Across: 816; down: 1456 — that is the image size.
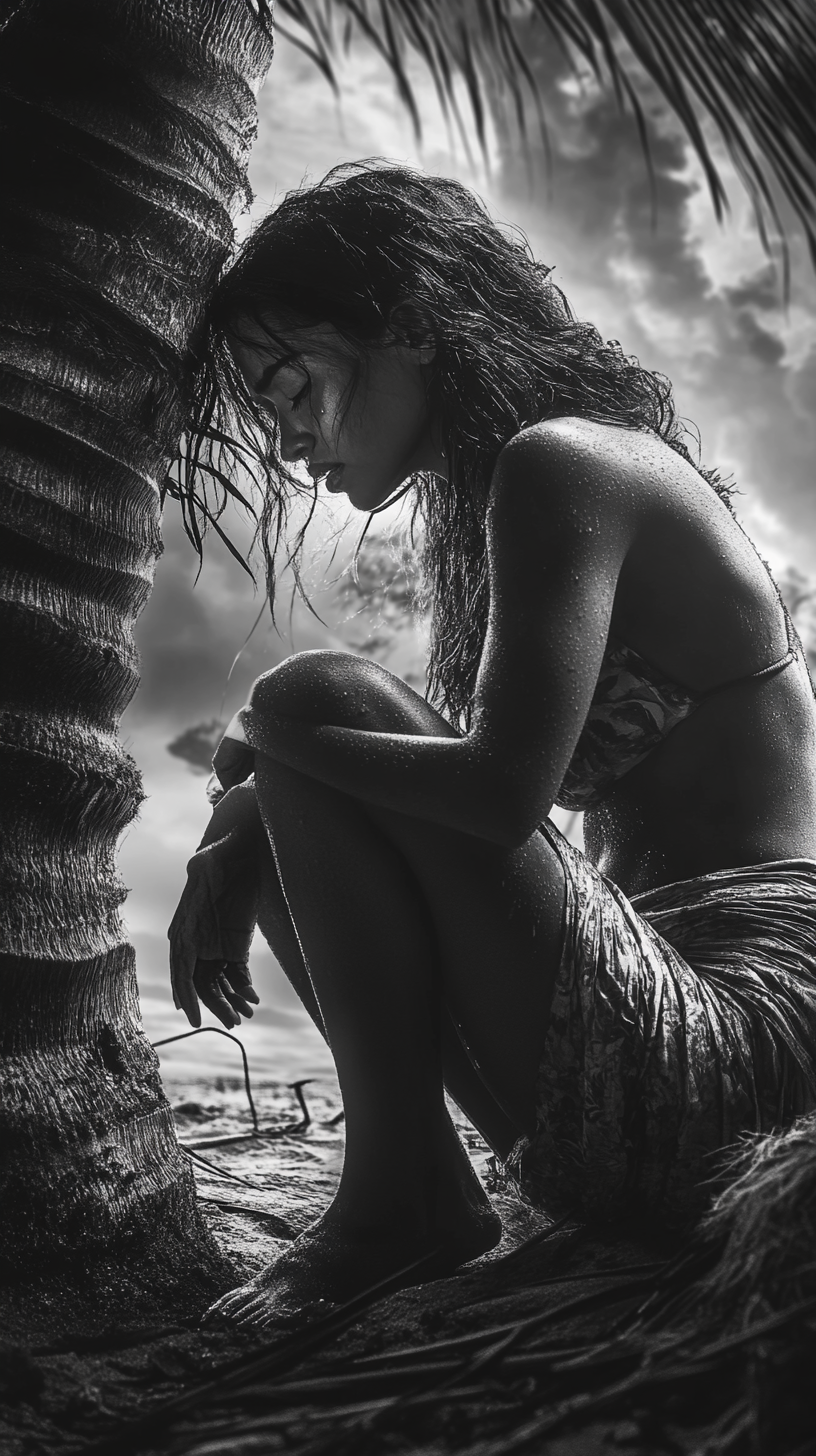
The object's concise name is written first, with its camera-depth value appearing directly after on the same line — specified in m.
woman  1.26
